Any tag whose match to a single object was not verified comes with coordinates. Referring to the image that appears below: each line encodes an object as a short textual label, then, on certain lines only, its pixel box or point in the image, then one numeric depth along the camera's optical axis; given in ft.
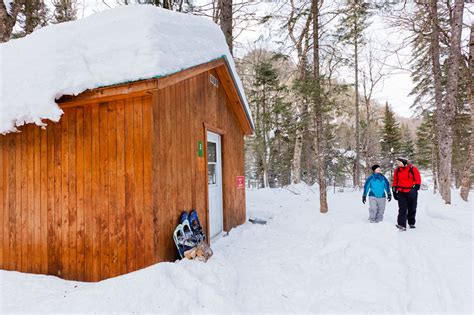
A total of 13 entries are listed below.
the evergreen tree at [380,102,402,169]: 76.02
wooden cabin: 11.69
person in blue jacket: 21.68
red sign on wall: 23.96
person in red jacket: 20.36
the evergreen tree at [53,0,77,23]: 42.52
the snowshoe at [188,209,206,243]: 14.44
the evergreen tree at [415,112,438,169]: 66.91
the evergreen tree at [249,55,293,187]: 51.90
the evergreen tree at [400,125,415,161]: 81.51
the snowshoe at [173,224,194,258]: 12.71
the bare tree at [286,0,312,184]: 29.71
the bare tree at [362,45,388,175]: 61.00
